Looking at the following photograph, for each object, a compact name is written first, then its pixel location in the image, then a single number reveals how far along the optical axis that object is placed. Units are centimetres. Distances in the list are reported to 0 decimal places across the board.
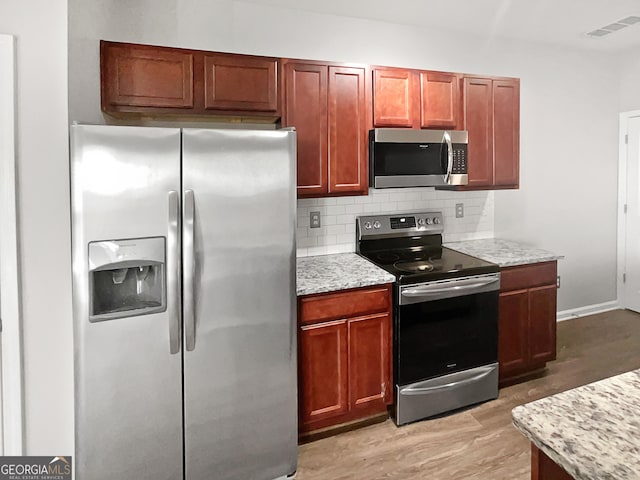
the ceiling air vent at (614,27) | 338
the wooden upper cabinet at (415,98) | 293
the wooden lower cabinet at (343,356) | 244
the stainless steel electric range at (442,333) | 262
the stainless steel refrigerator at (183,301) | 180
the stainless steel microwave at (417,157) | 288
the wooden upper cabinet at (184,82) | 239
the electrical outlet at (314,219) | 315
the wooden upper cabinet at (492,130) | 321
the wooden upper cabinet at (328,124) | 271
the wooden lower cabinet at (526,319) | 303
